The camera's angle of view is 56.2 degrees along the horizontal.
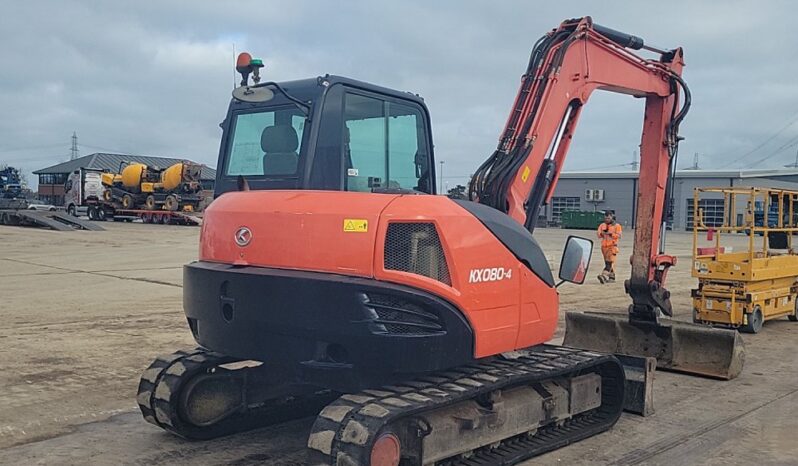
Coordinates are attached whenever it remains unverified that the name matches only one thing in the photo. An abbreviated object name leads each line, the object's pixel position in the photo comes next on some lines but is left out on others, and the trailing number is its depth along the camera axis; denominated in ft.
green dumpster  181.45
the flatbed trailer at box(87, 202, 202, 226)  126.93
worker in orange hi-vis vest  57.82
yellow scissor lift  36.19
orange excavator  14.70
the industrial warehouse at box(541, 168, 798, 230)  186.70
